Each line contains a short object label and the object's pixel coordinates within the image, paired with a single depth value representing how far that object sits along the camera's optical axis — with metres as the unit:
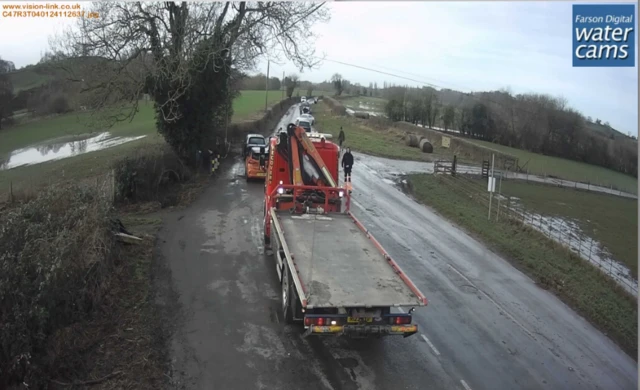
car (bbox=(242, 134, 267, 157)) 28.13
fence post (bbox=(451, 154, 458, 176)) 29.83
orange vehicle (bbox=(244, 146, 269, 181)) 23.84
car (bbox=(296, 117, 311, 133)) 41.95
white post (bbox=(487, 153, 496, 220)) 19.00
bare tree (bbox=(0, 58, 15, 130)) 31.11
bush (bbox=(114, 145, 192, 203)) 18.39
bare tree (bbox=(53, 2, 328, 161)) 22.02
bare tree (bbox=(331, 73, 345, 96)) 129.75
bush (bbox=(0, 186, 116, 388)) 7.19
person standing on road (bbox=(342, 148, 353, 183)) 21.56
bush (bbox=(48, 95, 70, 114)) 38.05
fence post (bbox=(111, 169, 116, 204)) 17.37
